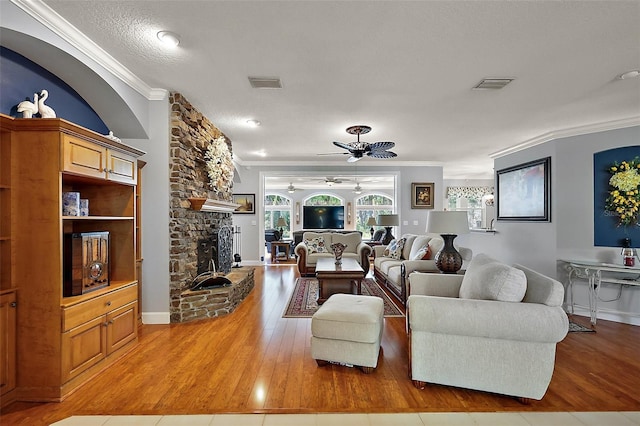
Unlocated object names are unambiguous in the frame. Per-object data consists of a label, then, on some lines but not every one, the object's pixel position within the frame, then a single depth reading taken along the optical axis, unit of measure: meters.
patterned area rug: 4.08
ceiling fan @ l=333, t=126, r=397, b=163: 4.57
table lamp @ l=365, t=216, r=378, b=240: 10.05
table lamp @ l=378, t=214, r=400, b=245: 7.34
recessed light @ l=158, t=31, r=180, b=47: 2.38
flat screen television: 13.09
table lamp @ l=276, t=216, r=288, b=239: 10.25
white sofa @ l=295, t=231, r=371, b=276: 6.39
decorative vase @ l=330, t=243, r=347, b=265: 4.82
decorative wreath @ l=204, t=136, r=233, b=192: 4.48
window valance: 10.90
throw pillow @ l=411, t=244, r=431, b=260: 4.57
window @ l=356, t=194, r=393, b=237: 13.30
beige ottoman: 2.47
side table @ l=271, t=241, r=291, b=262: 8.99
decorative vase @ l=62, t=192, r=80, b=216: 2.37
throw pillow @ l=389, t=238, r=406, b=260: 5.68
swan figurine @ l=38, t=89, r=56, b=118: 2.36
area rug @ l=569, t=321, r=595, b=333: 3.57
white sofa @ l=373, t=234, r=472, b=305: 4.36
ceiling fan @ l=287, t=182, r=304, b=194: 11.95
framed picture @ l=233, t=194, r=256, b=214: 7.86
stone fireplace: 3.68
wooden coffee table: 4.29
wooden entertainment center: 2.13
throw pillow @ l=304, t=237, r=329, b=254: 6.69
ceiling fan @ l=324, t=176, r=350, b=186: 10.60
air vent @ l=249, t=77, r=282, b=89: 3.15
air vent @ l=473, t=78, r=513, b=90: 3.14
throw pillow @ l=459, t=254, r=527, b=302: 2.20
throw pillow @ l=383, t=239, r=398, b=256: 5.88
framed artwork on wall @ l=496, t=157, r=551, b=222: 4.81
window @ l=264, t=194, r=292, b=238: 13.28
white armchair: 2.07
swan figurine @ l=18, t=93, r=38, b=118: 2.23
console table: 3.67
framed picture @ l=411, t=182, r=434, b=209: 7.78
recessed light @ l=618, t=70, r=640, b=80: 2.93
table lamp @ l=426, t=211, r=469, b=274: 3.27
